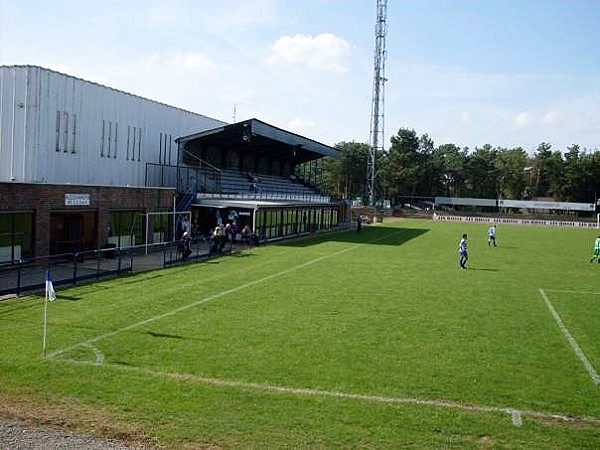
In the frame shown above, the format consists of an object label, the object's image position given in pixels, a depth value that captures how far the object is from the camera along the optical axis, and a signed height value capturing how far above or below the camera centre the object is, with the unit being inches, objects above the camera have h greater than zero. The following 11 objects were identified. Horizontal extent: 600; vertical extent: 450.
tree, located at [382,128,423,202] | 4638.3 +379.6
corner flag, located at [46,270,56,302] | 527.5 -77.0
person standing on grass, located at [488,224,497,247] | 1822.1 -53.7
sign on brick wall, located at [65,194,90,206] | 1047.0 +5.7
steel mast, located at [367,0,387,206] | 3363.7 +744.2
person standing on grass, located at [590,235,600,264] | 1387.8 -66.8
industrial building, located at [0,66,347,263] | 1019.3 +75.0
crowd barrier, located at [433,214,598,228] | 3639.3 -20.4
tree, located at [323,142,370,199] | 4916.3 +322.6
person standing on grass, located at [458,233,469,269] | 1194.0 -72.4
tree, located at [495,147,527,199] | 5241.1 +364.7
